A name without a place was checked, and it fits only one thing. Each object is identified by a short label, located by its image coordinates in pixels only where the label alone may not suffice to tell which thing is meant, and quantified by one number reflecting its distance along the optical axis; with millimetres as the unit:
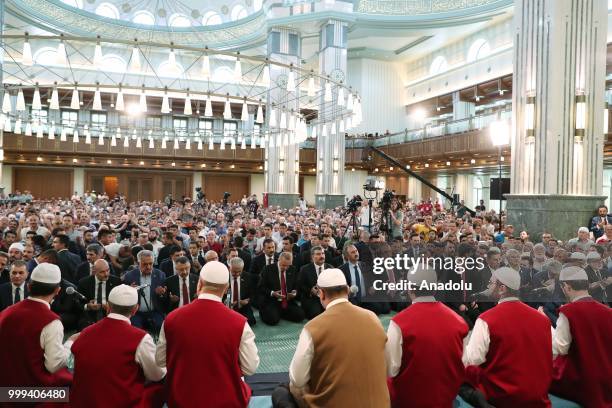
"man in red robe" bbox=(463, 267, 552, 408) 3061
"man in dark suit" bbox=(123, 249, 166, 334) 5676
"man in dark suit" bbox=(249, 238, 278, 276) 7125
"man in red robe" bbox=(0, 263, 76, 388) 2961
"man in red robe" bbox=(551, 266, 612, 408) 3316
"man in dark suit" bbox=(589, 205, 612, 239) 9103
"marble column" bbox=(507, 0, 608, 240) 9961
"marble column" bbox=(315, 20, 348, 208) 21125
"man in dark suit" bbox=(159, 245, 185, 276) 6566
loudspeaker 11266
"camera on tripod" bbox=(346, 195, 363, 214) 9992
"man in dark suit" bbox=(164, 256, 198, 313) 5578
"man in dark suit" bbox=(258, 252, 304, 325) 6473
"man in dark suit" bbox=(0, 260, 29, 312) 5069
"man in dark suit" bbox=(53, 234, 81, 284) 6223
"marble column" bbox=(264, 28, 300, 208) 21828
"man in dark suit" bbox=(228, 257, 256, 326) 6020
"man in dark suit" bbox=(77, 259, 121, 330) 5340
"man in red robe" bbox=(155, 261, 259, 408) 2842
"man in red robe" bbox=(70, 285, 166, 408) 2783
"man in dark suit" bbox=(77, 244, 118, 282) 6051
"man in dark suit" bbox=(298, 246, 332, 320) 6562
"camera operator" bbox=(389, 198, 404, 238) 10227
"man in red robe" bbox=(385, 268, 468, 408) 2959
